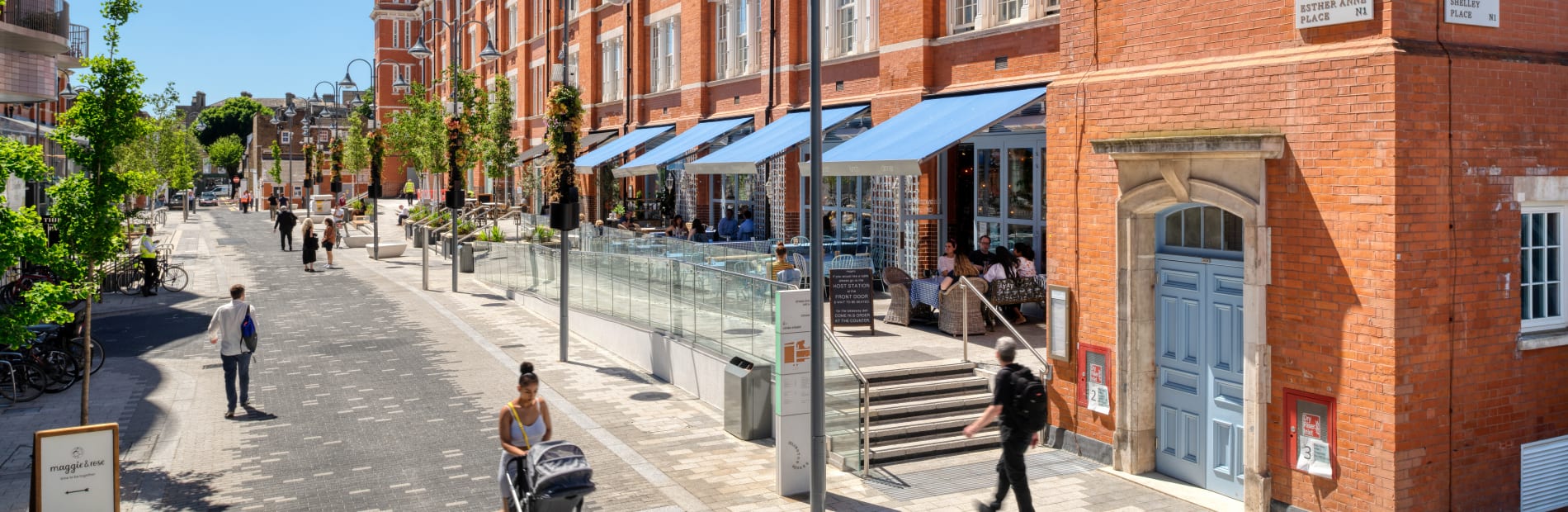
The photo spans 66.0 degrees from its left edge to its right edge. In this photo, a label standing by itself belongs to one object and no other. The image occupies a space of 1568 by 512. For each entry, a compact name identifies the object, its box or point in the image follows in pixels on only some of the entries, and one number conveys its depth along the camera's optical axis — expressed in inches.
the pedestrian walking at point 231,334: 548.7
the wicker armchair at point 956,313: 616.1
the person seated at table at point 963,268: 643.5
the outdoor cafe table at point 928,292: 649.0
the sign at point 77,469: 363.3
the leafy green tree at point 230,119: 5167.3
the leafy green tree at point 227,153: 4854.8
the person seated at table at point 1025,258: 656.4
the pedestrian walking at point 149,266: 1066.1
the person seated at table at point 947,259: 661.3
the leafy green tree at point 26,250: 383.2
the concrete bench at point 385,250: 1499.8
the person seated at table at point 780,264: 686.3
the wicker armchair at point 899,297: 668.1
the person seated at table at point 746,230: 1112.2
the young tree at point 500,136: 1790.1
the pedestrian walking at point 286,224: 1667.1
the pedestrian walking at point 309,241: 1310.3
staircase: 465.1
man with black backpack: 357.1
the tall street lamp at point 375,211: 1451.2
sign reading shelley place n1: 359.6
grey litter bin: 500.1
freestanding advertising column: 415.8
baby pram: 336.2
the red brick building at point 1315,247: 350.3
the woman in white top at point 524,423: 364.5
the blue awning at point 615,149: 1218.0
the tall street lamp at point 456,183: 1061.8
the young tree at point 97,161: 429.7
